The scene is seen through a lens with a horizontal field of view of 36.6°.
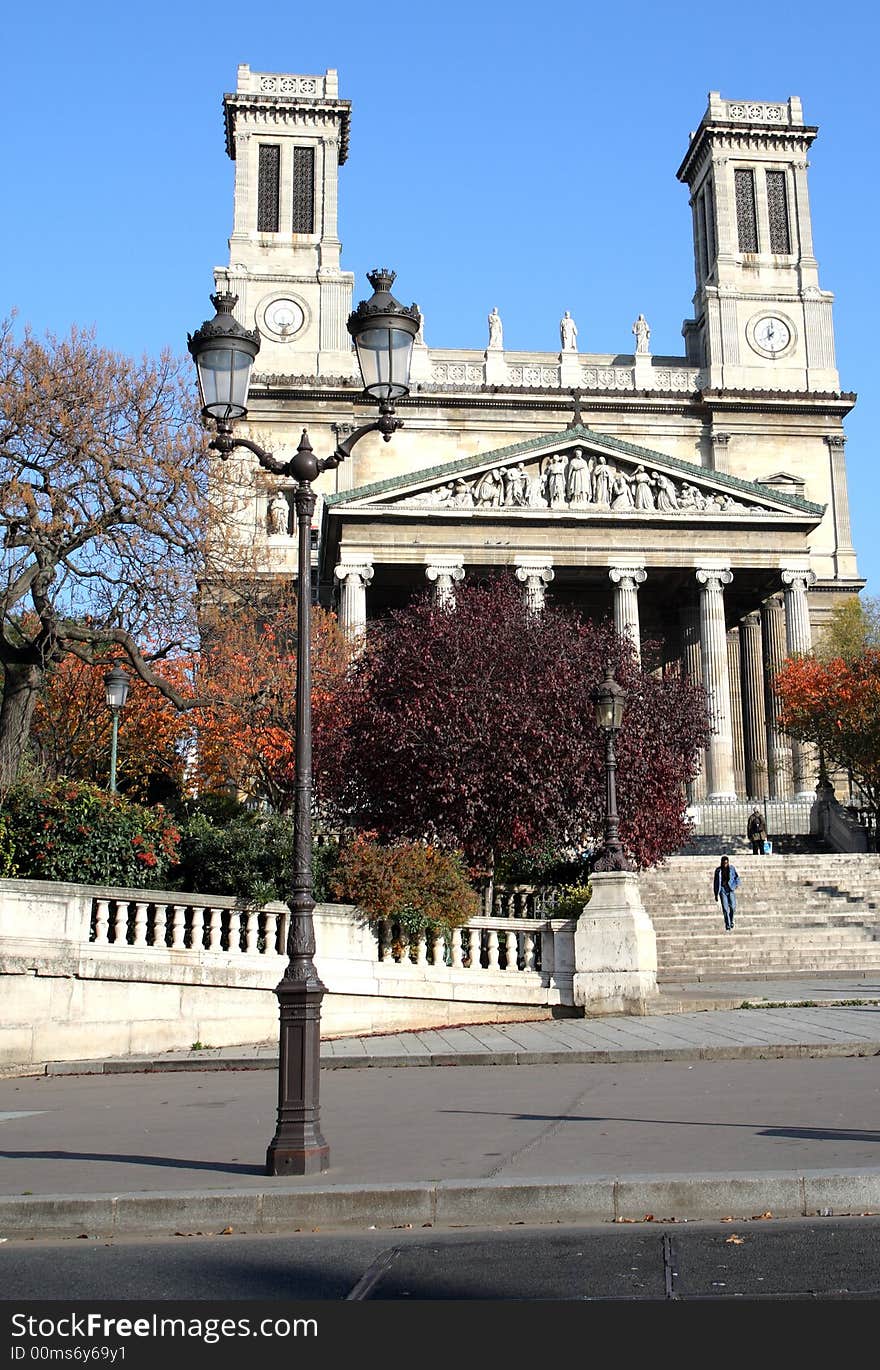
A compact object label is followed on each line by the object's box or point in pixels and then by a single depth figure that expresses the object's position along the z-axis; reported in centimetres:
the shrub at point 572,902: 2312
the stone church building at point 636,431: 4706
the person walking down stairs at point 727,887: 2788
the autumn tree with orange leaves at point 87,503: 1950
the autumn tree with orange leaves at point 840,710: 4000
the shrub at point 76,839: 1855
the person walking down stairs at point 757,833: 3884
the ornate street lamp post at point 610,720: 2044
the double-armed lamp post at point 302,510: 894
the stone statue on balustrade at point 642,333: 6438
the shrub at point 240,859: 2000
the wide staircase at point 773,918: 2656
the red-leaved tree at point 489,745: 2403
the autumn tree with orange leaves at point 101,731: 3366
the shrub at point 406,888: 1950
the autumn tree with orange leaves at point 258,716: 2768
